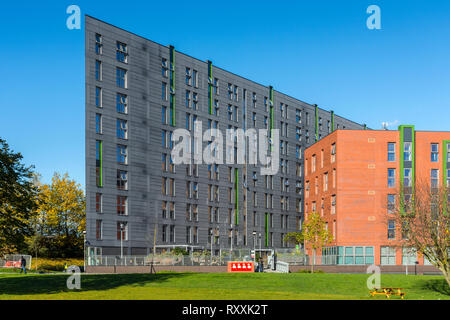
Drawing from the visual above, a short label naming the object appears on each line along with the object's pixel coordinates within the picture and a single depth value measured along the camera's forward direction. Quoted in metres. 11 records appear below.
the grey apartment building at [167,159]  85.56
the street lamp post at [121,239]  85.25
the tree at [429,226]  36.25
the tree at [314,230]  72.38
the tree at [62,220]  93.69
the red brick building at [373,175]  77.25
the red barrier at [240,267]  59.47
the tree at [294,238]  113.75
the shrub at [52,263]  79.39
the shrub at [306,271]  66.69
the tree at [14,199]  33.75
